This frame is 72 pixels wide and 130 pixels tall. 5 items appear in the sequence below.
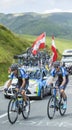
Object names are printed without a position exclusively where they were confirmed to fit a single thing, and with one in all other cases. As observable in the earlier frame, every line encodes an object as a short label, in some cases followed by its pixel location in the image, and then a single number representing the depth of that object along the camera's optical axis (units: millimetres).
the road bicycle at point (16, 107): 14242
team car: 22891
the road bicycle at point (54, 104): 15453
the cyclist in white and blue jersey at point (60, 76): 15828
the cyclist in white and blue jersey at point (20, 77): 14656
